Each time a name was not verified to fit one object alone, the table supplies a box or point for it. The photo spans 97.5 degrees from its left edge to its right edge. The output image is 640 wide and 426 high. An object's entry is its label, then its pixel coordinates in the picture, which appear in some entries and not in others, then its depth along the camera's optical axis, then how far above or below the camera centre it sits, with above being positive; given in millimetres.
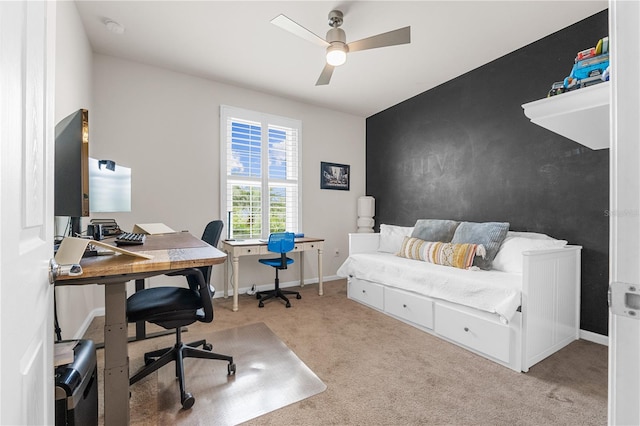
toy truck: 979 +518
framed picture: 4340 +577
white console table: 3100 -437
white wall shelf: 913 +391
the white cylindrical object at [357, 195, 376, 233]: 4508 -10
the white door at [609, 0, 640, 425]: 467 +4
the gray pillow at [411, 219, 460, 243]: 3145 -200
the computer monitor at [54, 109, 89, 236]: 1140 +181
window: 3602 +537
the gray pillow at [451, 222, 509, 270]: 2631 -234
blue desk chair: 3184 -537
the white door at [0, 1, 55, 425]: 411 +2
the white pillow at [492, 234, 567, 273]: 2336 -313
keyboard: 1601 -166
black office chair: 1547 -561
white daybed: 1954 -731
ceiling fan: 2098 +1359
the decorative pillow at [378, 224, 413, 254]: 3676 -323
